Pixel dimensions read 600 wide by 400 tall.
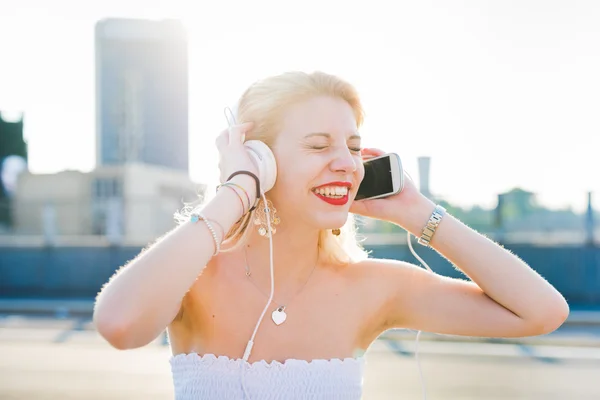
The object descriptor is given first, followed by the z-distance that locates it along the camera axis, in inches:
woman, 83.4
